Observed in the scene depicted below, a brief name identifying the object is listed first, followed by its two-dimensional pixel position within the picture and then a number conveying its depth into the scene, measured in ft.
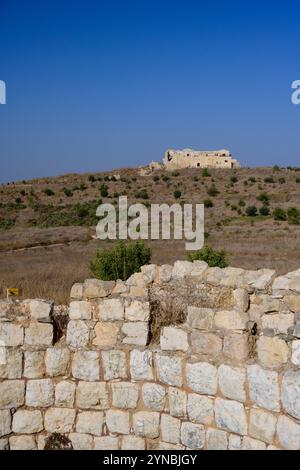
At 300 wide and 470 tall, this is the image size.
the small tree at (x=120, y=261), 48.16
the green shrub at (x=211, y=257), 49.24
